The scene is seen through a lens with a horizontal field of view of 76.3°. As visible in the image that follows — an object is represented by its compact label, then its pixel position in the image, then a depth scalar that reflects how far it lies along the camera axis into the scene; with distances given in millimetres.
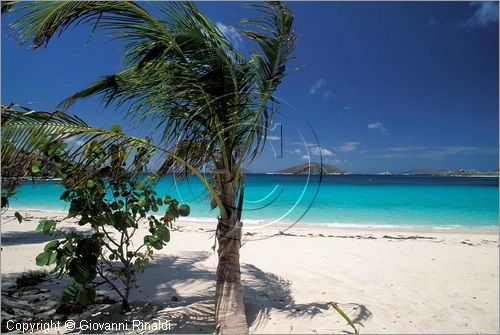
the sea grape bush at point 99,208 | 2922
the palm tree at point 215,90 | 3160
